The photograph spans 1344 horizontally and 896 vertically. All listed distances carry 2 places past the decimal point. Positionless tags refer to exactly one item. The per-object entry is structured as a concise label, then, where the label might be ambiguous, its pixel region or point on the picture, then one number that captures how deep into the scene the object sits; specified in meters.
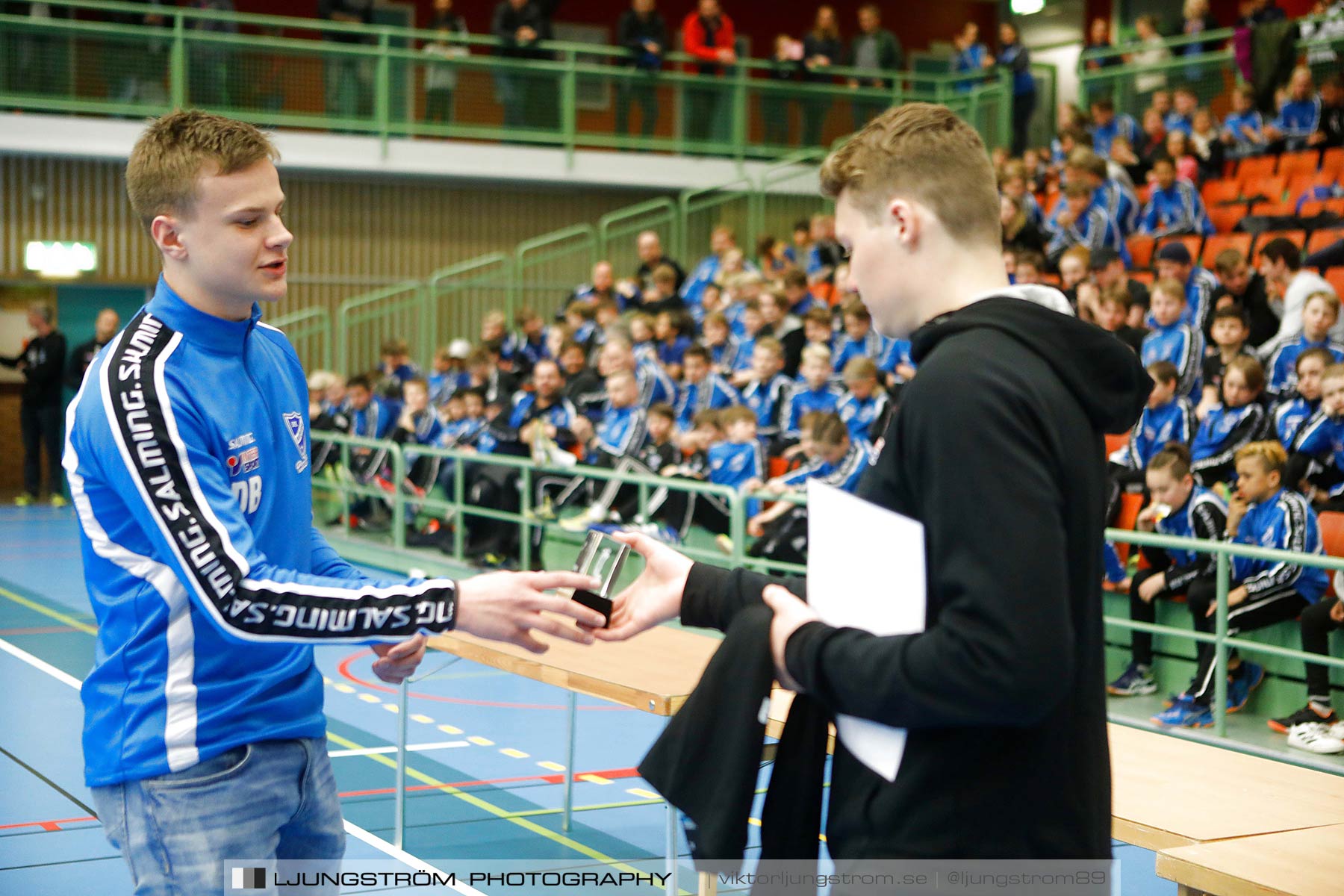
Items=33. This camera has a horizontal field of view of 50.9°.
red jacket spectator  17.70
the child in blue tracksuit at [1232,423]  7.89
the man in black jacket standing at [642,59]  16.84
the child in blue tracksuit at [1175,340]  8.95
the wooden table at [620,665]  4.04
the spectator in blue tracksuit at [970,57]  17.97
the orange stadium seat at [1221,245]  11.60
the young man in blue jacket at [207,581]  2.12
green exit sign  16.72
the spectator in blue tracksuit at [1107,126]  14.12
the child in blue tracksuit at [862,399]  9.65
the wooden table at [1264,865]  2.46
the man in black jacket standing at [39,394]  15.98
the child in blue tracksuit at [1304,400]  7.70
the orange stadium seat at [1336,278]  10.52
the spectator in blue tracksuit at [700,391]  11.27
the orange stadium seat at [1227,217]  12.56
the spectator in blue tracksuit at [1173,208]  12.34
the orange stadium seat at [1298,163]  12.46
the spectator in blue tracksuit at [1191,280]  9.77
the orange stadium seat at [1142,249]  12.48
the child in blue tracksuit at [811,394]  10.16
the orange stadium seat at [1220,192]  12.95
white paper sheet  1.64
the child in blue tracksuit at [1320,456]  7.38
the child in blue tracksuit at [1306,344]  8.31
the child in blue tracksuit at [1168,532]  7.23
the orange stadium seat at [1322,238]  10.91
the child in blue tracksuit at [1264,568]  6.78
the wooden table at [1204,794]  2.93
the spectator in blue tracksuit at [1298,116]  12.73
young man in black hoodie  1.55
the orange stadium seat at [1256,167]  12.84
